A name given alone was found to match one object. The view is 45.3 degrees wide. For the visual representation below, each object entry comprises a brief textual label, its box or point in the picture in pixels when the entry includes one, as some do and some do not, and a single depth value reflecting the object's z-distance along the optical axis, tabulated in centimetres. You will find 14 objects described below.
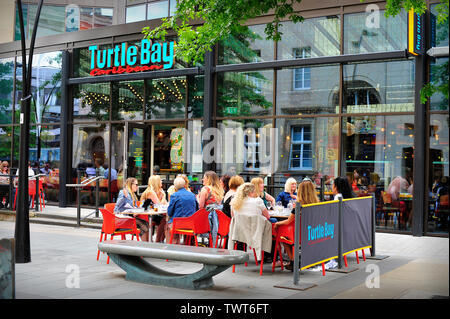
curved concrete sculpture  664
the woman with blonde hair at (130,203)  980
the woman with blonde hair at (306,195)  799
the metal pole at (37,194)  1581
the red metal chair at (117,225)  933
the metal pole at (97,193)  1444
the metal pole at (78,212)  1360
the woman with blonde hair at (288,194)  1046
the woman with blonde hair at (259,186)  942
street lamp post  862
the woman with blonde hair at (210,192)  1023
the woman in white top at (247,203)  810
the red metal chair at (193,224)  919
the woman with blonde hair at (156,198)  1028
